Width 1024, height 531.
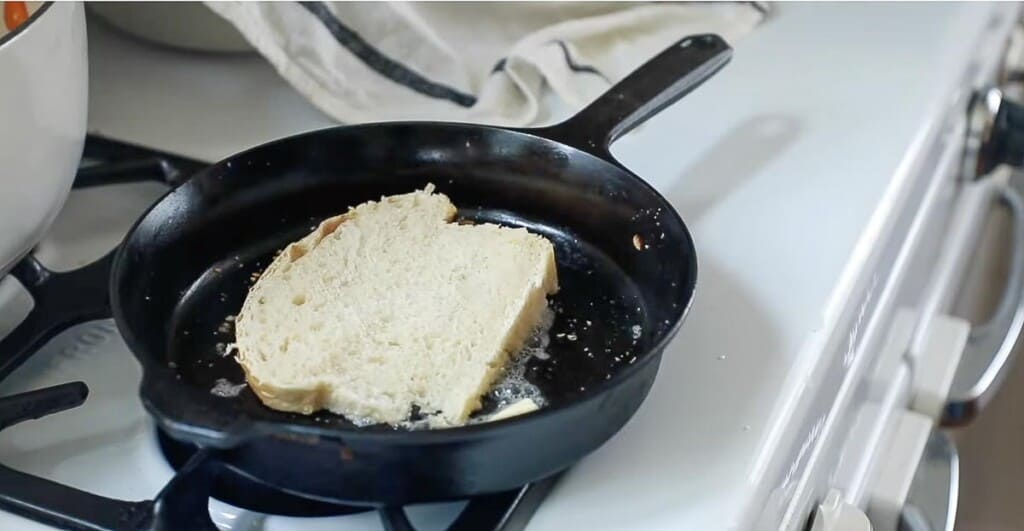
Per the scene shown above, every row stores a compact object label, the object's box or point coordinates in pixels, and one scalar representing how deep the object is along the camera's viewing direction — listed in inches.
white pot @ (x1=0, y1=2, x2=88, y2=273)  17.4
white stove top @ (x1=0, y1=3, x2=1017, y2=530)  16.4
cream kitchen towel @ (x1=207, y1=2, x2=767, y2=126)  25.4
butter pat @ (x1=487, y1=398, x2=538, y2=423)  15.4
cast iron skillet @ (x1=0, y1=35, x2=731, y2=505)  14.2
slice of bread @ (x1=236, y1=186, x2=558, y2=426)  16.5
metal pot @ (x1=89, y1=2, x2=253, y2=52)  26.8
